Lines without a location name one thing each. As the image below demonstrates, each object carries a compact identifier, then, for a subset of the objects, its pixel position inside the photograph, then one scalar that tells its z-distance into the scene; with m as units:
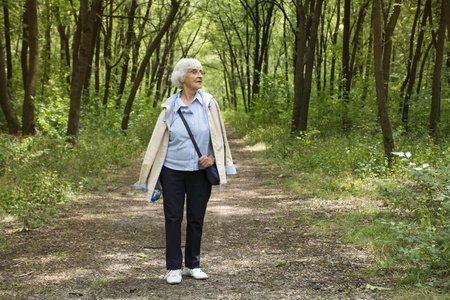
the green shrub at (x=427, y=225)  3.81
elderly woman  4.14
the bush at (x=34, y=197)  6.38
